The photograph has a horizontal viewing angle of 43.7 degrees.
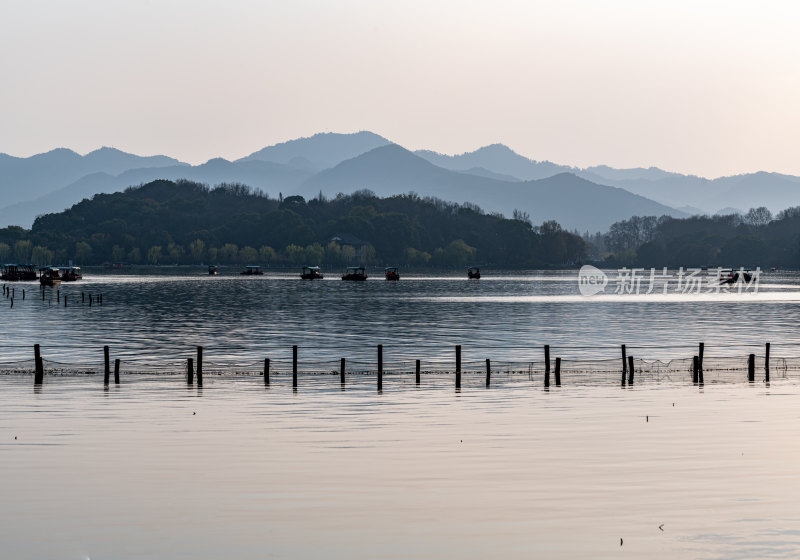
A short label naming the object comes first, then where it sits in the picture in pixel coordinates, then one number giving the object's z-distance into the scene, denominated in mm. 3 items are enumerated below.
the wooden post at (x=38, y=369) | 51406
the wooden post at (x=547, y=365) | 49469
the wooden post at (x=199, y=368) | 50594
